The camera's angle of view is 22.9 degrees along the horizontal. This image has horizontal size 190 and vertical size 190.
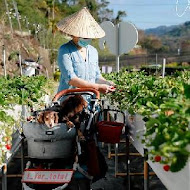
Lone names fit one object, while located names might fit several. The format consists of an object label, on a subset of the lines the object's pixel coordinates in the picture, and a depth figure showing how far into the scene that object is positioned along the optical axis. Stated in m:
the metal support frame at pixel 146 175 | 4.11
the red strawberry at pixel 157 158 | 2.58
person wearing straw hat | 4.92
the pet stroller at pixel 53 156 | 4.05
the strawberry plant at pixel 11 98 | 3.88
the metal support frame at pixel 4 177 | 4.28
